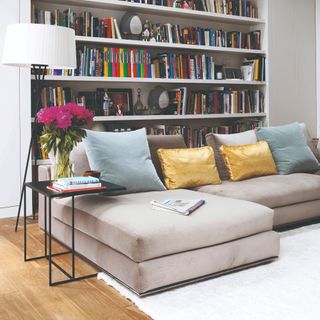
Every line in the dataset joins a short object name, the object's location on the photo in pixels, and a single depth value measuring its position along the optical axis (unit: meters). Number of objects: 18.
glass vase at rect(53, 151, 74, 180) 3.19
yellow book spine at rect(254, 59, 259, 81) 5.68
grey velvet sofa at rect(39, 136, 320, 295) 2.45
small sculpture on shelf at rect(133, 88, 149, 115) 5.02
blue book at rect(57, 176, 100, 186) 2.73
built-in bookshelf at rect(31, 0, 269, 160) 4.65
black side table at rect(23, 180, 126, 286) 2.65
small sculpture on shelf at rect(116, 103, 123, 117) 4.81
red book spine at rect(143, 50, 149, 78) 4.91
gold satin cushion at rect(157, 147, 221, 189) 3.65
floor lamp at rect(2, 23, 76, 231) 3.27
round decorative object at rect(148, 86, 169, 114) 5.08
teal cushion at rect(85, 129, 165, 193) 3.28
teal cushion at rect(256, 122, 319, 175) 4.27
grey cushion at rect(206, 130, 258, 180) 4.07
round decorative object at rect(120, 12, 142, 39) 4.80
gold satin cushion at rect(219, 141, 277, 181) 3.97
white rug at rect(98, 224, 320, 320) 2.24
